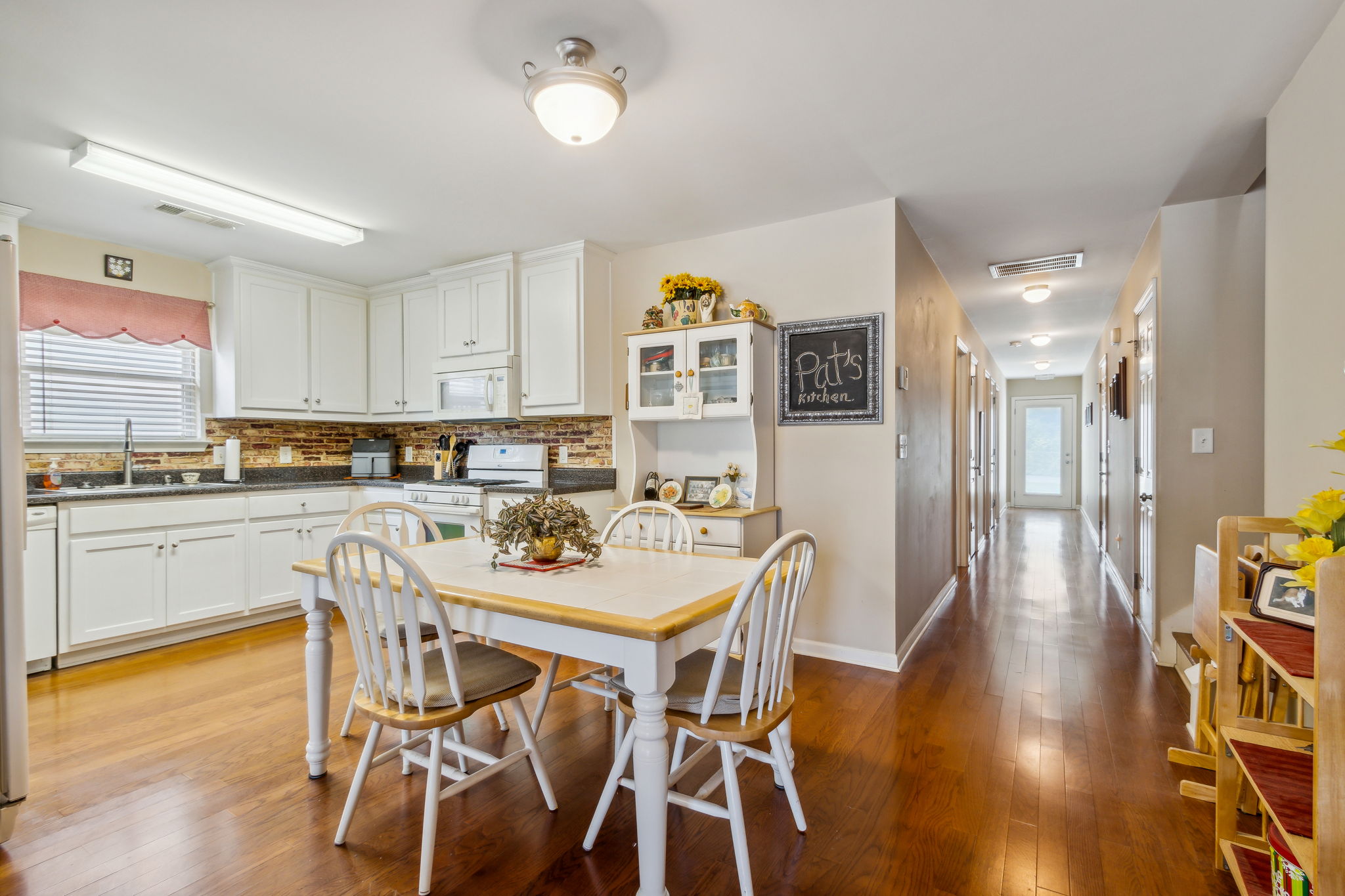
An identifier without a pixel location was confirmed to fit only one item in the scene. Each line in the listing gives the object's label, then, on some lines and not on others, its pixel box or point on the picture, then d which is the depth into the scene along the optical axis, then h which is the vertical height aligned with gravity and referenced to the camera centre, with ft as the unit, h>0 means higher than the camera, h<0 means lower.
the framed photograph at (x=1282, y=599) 4.62 -1.18
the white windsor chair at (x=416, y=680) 5.43 -2.30
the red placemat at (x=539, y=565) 7.07 -1.36
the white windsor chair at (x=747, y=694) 5.23 -2.29
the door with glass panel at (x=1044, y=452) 36.78 -0.49
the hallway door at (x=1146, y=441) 11.89 +0.05
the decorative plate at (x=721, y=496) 11.71 -0.96
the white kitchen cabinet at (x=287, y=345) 14.23 +2.43
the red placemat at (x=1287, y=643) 4.04 -1.42
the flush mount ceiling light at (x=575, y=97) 6.66 +3.75
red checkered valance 12.04 +2.78
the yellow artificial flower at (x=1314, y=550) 4.27 -0.73
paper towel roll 14.58 -0.37
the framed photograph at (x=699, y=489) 12.62 -0.88
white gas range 13.73 -0.88
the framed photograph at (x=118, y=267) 13.00 +3.72
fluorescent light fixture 8.93 +4.05
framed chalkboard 11.12 +1.34
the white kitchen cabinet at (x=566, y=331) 13.41 +2.47
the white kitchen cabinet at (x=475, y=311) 14.17 +3.11
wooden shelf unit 3.41 -2.20
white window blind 12.28 +1.20
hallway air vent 14.17 +4.11
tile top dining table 4.90 -1.46
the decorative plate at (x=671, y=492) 12.62 -0.95
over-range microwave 14.16 +1.17
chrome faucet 12.91 -0.29
